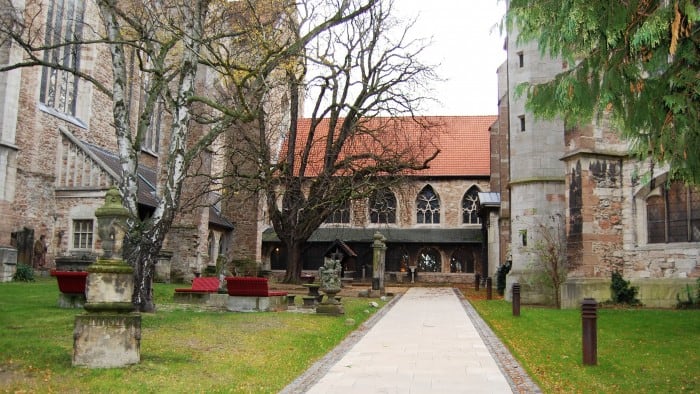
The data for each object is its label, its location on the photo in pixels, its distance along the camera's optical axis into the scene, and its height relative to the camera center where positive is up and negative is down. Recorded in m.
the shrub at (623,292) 17.70 -0.73
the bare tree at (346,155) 23.44 +4.11
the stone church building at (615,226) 17.19 +1.14
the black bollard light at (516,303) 15.98 -1.00
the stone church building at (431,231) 37.16 +1.82
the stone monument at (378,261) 24.52 +0.00
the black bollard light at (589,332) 9.14 -0.97
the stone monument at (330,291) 15.32 -0.78
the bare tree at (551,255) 18.98 +0.30
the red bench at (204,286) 17.61 -0.81
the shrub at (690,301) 16.61 -0.91
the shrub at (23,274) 20.29 -0.65
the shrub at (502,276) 24.57 -0.51
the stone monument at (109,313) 7.96 -0.75
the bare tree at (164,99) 12.80 +3.33
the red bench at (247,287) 15.50 -0.70
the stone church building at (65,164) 21.02 +3.38
